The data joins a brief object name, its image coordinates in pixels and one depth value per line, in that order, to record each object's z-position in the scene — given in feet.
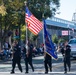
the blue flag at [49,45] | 59.97
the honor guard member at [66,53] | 61.20
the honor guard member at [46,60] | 59.18
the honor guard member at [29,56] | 60.34
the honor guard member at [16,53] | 59.72
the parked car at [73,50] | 95.76
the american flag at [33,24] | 61.62
